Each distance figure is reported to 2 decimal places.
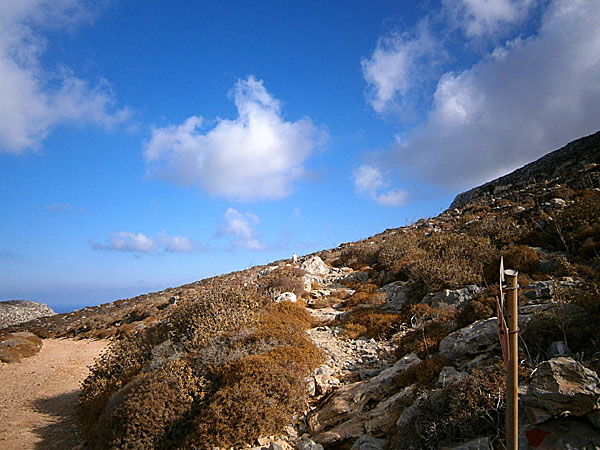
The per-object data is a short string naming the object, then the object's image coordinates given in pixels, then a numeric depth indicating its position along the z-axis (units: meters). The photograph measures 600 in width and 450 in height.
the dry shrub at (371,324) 9.40
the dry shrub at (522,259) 9.62
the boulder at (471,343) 5.61
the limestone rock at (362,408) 5.20
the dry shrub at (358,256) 18.98
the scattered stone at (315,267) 18.06
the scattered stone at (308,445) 4.98
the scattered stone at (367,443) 4.64
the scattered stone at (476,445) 3.52
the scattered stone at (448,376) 4.85
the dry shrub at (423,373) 5.52
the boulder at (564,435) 3.09
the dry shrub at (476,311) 7.15
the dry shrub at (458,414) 3.85
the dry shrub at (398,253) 13.86
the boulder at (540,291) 7.30
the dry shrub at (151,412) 5.98
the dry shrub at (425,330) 7.06
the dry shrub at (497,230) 12.52
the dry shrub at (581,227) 9.66
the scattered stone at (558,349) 4.74
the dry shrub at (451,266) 10.08
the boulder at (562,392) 3.26
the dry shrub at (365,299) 11.60
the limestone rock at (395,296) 11.01
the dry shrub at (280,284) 12.87
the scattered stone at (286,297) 11.69
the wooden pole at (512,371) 2.01
